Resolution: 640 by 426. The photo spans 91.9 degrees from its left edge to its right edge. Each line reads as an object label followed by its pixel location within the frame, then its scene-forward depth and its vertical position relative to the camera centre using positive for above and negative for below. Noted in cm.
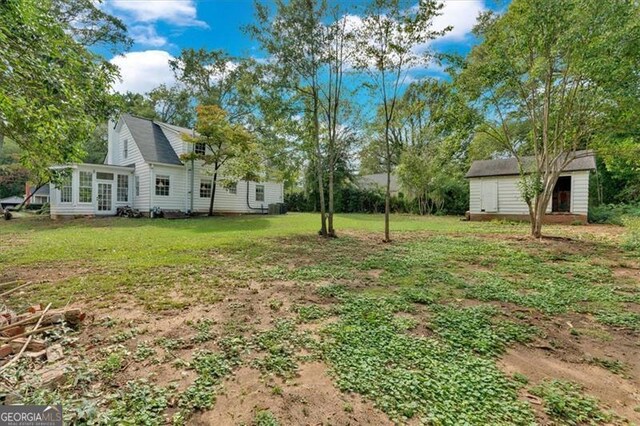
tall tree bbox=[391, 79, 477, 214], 2017 +247
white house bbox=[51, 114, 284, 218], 1497 +118
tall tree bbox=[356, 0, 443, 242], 791 +442
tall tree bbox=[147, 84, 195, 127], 2580 +832
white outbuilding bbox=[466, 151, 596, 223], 1405 +83
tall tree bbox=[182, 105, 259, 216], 1452 +308
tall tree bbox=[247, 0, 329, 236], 841 +454
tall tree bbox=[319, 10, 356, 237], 860 +419
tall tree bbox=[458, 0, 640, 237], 693 +350
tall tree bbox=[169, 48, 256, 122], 2544 +1052
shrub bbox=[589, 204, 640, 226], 1308 -11
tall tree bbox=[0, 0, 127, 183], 318 +132
